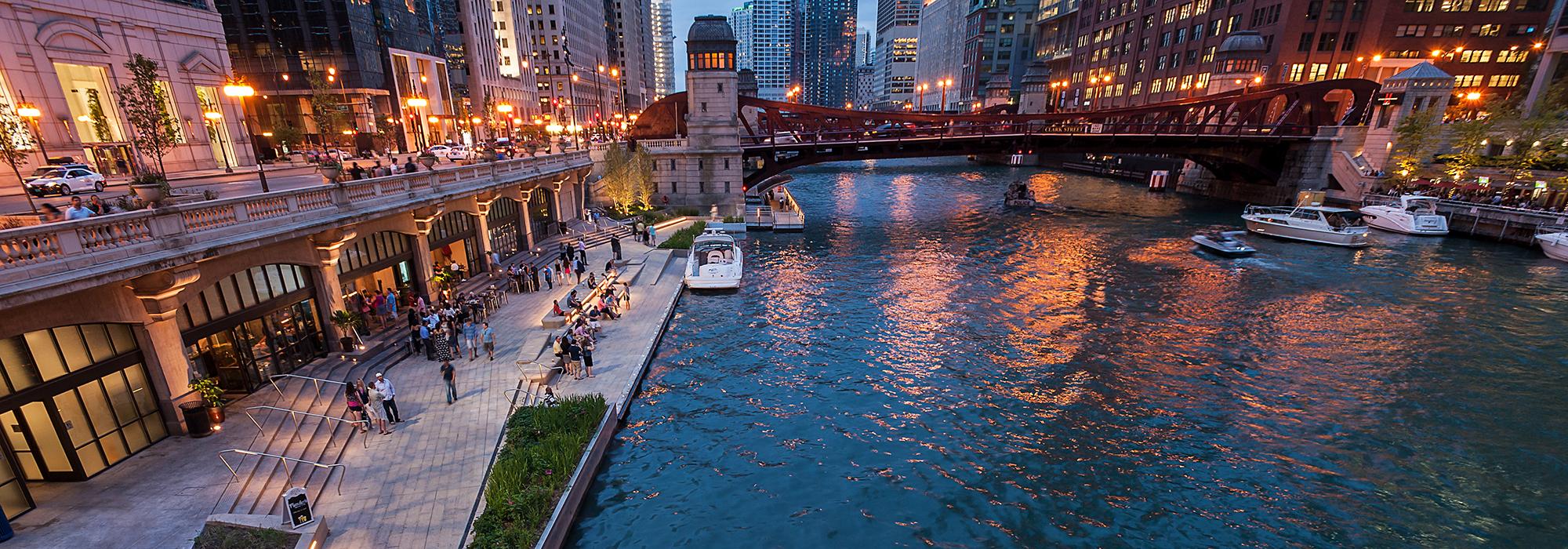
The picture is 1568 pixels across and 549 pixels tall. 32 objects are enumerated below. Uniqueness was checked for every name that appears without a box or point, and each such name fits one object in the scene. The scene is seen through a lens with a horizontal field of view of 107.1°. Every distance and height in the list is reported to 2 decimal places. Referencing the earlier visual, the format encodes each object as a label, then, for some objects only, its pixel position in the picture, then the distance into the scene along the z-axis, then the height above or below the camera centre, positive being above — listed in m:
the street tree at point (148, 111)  21.12 +0.26
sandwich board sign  11.59 -7.56
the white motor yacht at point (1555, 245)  36.09 -7.45
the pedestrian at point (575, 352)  20.45 -8.02
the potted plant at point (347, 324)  19.98 -6.95
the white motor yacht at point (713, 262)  31.77 -8.02
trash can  14.88 -7.56
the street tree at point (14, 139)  16.58 -0.81
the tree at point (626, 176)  48.38 -4.76
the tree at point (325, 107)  38.56 +0.74
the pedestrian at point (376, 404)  16.22 -8.12
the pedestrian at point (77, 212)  12.45 -1.99
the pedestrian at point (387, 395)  16.41 -7.61
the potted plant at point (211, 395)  15.12 -7.06
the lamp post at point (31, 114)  24.81 +0.12
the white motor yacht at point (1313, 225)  41.00 -7.48
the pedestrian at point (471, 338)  21.30 -7.82
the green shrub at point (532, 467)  12.10 -8.22
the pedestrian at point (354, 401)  15.95 -7.56
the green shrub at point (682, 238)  39.78 -8.09
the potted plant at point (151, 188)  12.41 -1.51
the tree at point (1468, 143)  46.72 -1.64
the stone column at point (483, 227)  29.73 -5.60
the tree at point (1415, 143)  49.00 -1.74
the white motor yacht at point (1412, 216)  43.81 -7.13
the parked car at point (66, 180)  20.73 -2.30
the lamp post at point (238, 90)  19.89 +0.93
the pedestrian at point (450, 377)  17.59 -7.62
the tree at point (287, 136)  47.31 -1.45
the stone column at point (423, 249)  24.33 -5.51
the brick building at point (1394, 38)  68.56 +9.76
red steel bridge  53.66 -1.28
